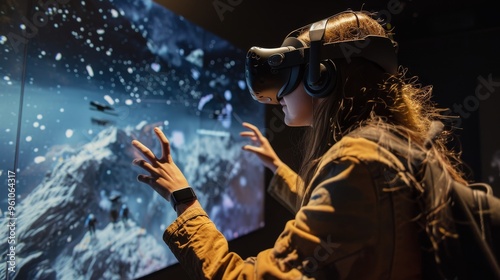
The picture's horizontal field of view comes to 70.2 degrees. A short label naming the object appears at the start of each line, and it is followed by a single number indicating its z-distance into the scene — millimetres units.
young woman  683
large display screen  1104
